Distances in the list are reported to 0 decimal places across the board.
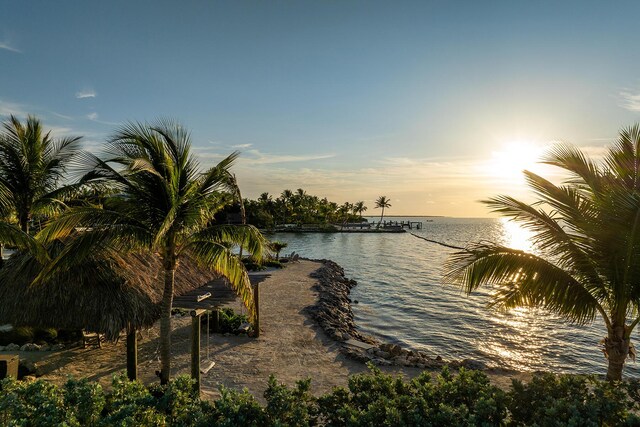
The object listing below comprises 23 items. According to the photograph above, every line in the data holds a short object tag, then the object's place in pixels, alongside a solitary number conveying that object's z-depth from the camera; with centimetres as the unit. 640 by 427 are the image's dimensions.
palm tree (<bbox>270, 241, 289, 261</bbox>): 2940
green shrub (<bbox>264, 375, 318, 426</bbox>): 446
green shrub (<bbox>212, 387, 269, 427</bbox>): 442
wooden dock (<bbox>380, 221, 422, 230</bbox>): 11150
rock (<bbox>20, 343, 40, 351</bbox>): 1048
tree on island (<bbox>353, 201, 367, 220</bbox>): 12050
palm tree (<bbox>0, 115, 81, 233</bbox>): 1009
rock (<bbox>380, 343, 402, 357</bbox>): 1163
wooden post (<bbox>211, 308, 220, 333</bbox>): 1311
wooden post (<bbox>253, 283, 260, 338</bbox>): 1254
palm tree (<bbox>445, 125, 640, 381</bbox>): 557
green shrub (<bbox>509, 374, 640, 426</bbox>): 416
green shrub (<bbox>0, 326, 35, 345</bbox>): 1087
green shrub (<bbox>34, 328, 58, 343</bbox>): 1106
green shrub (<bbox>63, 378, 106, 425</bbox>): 458
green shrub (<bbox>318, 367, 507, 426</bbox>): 427
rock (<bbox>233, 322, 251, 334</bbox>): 1270
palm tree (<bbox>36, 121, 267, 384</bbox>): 684
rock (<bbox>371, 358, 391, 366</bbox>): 1074
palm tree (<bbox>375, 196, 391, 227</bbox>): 11769
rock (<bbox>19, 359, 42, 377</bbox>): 867
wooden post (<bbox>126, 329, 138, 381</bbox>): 796
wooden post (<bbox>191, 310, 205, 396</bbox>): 784
